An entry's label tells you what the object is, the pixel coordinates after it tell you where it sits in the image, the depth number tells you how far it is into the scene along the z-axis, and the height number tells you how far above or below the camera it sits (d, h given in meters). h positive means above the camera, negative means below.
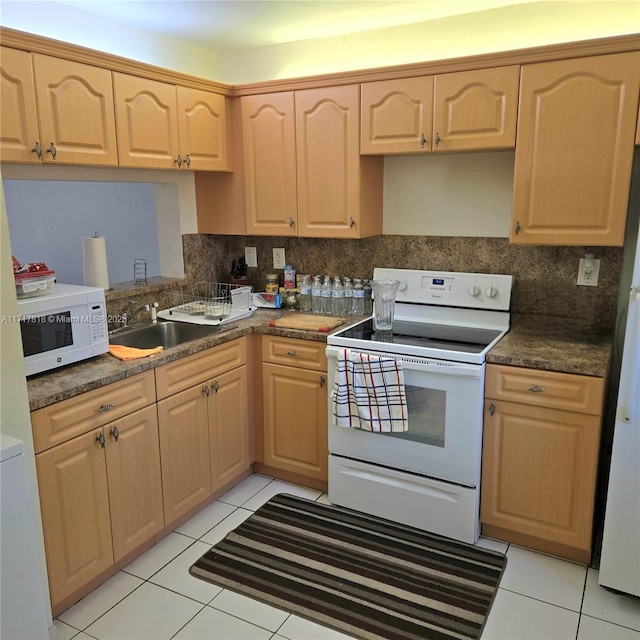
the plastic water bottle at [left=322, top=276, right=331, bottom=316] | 3.17 -0.45
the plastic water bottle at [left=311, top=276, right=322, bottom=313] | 3.20 -0.45
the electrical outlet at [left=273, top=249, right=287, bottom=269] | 3.44 -0.26
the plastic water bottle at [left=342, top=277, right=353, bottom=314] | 3.14 -0.44
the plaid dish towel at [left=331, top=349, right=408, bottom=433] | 2.45 -0.78
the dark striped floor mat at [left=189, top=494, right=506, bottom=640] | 2.08 -1.46
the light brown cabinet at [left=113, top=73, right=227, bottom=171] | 2.53 +0.44
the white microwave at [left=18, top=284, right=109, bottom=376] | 2.01 -0.41
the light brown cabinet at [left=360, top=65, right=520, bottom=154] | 2.44 +0.47
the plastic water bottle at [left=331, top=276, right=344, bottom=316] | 3.15 -0.46
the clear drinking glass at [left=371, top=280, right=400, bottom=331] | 2.79 -0.44
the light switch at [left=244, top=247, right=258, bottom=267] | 3.54 -0.25
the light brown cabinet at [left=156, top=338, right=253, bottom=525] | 2.46 -0.97
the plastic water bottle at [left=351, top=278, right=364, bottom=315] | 3.11 -0.46
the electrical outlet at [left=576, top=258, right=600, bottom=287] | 2.62 -0.27
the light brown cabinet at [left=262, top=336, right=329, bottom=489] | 2.80 -0.97
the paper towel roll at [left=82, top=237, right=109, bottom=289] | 2.74 -0.22
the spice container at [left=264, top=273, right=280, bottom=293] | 3.37 -0.41
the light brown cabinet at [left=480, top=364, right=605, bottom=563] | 2.22 -0.98
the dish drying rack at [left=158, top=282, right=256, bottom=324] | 3.01 -0.49
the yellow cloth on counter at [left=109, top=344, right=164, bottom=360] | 2.34 -0.57
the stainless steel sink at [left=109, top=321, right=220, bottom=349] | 2.78 -0.59
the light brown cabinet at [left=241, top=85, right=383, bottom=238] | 2.84 +0.25
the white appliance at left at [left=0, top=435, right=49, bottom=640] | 1.36 -0.83
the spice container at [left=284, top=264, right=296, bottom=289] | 3.36 -0.36
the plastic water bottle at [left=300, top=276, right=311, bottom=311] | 3.25 -0.47
